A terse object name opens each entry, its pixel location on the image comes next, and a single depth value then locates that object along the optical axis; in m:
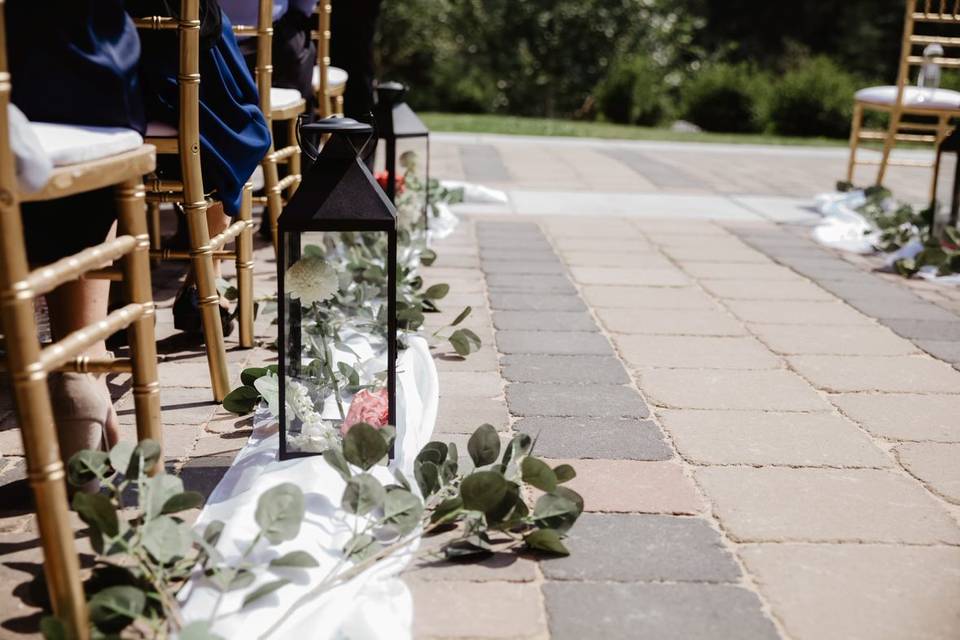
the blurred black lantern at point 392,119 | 3.24
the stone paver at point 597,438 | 1.98
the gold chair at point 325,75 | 3.37
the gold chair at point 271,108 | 2.55
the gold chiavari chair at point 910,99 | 5.08
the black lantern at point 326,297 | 1.62
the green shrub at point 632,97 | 14.35
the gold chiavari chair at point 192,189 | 1.97
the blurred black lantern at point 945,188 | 3.85
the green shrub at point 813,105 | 13.91
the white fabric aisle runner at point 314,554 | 1.29
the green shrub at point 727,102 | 14.59
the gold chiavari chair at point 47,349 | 1.16
